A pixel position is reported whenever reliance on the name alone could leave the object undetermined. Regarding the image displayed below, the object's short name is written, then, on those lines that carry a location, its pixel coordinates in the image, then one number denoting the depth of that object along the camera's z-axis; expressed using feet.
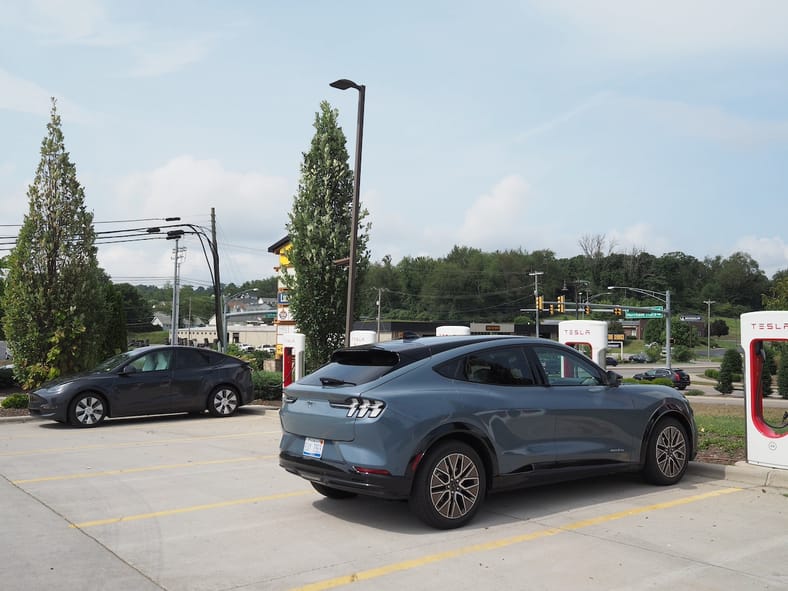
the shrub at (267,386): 61.16
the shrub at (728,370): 150.92
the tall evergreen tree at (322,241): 64.75
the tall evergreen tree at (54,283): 59.77
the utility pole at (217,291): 126.67
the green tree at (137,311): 463.83
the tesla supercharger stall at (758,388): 26.68
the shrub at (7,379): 72.64
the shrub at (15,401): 53.88
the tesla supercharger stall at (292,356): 56.85
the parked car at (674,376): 156.97
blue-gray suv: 19.93
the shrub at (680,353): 310.65
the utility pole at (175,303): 158.75
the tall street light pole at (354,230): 57.26
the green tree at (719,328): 423.64
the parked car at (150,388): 44.84
